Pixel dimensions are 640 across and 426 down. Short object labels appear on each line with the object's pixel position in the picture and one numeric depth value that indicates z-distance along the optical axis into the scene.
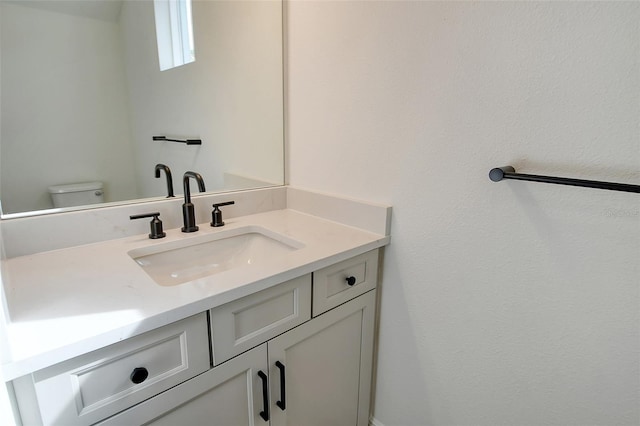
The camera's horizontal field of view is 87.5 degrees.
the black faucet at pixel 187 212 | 1.18
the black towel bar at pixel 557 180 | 0.65
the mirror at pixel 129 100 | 0.98
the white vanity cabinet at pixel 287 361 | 0.76
